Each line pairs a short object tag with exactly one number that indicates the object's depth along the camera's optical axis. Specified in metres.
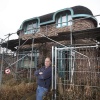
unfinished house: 3.34
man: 3.26
